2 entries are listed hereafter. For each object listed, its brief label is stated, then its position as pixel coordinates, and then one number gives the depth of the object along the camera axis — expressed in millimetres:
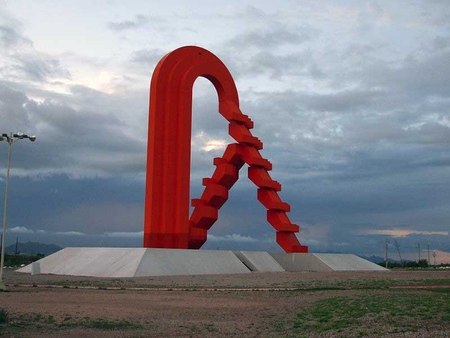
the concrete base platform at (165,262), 29391
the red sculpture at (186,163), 33750
